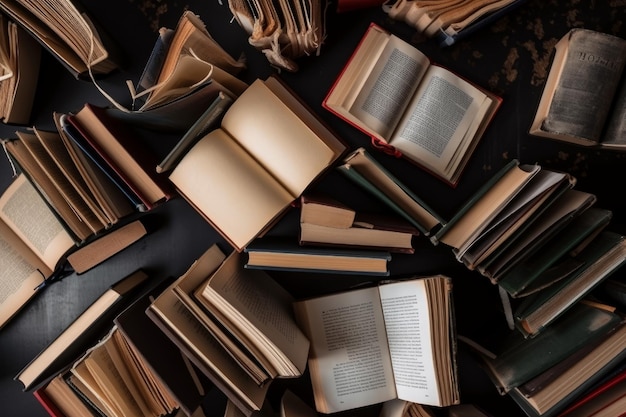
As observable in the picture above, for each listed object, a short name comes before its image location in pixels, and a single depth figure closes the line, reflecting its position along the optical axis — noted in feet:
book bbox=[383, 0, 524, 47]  3.69
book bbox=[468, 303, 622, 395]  3.40
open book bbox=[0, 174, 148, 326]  4.17
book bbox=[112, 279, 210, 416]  3.55
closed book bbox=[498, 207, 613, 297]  3.47
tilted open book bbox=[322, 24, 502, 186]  3.86
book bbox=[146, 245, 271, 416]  3.44
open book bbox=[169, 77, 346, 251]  3.59
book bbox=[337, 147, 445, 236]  3.60
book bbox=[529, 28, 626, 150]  3.71
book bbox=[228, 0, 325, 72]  3.53
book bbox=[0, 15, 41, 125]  3.97
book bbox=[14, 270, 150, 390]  3.95
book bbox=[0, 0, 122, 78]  3.60
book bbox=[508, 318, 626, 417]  3.44
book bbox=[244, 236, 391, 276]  3.64
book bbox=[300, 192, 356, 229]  3.51
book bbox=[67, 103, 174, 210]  3.71
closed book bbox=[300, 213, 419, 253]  3.68
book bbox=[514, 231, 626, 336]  3.37
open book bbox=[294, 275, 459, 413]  3.93
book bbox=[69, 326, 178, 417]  3.60
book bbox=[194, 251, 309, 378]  3.36
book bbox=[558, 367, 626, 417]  3.47
